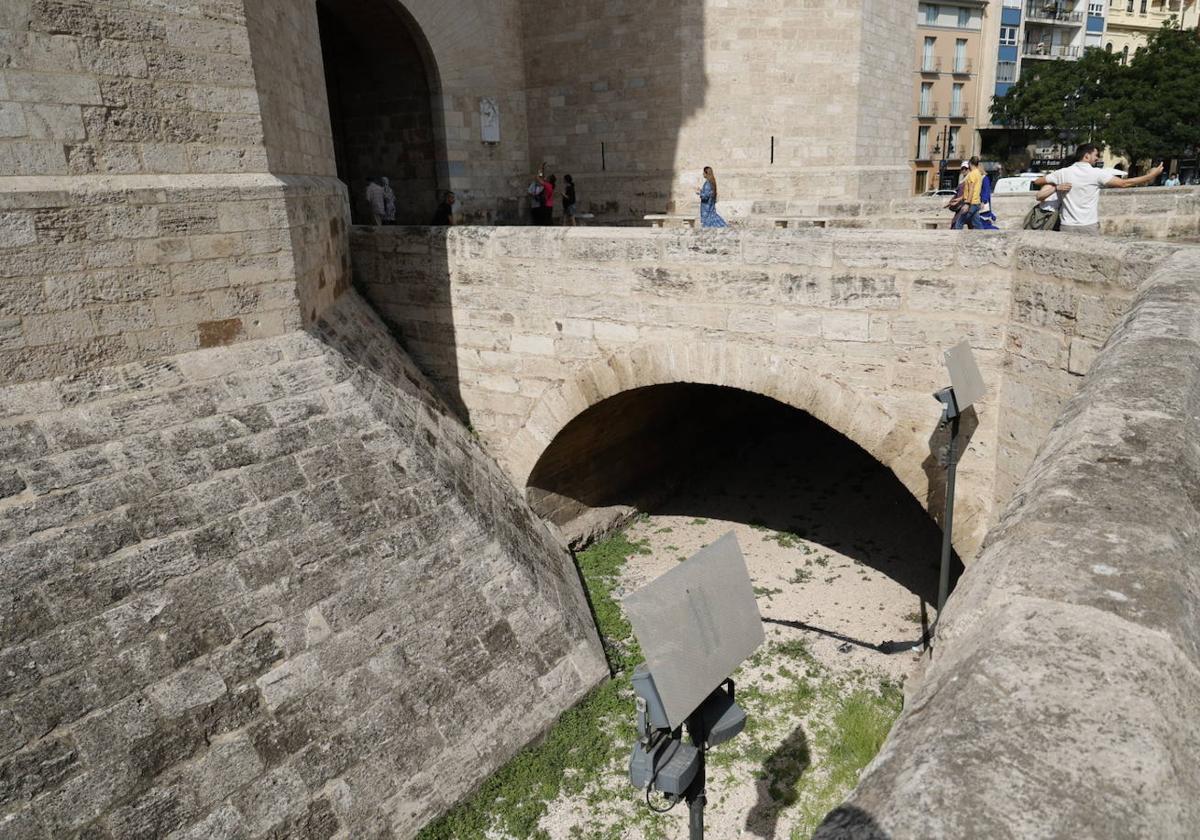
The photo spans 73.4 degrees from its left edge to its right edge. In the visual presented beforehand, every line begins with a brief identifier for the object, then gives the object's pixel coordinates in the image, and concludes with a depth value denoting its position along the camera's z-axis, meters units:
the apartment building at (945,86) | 35.06
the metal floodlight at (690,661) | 2.58
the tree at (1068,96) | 31.28
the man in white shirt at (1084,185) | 6.11
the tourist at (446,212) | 11.95
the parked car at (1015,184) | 18.09
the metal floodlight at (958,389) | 4.77
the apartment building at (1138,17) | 41.31
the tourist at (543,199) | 12.63
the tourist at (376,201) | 11.27
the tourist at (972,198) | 8.45
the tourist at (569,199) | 13.12
